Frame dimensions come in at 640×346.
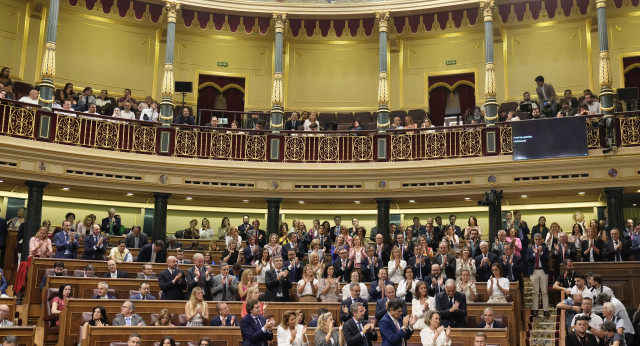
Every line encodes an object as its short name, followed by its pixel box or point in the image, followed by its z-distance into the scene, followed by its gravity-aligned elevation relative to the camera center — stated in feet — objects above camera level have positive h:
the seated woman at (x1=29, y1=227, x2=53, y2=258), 37.63 +1.27
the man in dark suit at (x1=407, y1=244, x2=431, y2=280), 35.14 +0.58
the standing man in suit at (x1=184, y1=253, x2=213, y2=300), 32.42 -0.16
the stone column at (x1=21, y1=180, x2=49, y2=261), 43.93 +3.51
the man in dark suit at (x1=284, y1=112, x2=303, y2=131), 54.54 +11.08
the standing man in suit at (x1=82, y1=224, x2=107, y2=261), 39.40 +1.33
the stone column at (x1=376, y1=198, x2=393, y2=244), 50.96 +4.09
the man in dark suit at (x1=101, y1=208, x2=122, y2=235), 47.21 +3.00
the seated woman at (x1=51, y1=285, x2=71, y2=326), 31.45 -1.25
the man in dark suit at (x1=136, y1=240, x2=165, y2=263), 37.99 +1.01
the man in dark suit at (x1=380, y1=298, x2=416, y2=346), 25.18 -1.71
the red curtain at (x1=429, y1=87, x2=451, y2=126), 60.75 +14.19
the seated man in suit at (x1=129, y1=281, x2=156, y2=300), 31.48 -0.92
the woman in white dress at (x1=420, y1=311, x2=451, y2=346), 25.71 -1.91
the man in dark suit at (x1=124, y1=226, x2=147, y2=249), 43.06 +1.91
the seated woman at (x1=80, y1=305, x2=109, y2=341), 28.09 -1.76
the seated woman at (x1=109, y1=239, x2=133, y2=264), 38.17 +0.93
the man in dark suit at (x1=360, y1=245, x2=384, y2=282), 36.58 +0.50
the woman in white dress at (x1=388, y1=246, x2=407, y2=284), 35.06 +0.32
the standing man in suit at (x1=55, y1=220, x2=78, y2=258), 38.55 +1.47
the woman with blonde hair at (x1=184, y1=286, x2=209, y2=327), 29.45 -1.45
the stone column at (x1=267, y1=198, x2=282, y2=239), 51.78 +4.22
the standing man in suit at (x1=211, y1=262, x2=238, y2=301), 32.78 -0.54
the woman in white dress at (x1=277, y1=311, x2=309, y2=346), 25.88 -1.98
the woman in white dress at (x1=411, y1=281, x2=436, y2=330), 29.14 -1.01
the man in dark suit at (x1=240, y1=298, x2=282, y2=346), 25.54 -1.84
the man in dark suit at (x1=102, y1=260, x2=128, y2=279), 35.04 -0.02
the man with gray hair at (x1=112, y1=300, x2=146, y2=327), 28.53 -1.73
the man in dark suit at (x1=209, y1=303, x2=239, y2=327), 29.37 -1.75
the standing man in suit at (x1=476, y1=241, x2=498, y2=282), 35.42 +0.75
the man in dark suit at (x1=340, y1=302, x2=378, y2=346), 25.26 -1.81
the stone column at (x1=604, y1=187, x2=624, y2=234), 45.37 +4.51
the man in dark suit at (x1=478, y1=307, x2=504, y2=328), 28.86 -1.52
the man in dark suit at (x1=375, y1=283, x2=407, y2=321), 28.35 -1.02
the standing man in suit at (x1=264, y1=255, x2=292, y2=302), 33.42 -0.41
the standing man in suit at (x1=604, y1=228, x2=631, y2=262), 37.73 +1.60
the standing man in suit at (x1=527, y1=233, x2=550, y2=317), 37.27 +0.57
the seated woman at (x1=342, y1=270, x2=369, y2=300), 30.99 -0.58
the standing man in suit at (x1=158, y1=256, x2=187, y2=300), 32.09 -0.39
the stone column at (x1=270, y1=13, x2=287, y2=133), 53.98 +14.17
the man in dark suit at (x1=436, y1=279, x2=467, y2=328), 29.30 -1.11
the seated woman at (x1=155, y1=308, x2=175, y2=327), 28.48 -1.73
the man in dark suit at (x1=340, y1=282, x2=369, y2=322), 28.37 -0.98
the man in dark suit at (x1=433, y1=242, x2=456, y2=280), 34.65 +0.78
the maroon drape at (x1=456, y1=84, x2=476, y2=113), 60.08 +14.62
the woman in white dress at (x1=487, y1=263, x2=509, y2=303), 32.78 -0.33
